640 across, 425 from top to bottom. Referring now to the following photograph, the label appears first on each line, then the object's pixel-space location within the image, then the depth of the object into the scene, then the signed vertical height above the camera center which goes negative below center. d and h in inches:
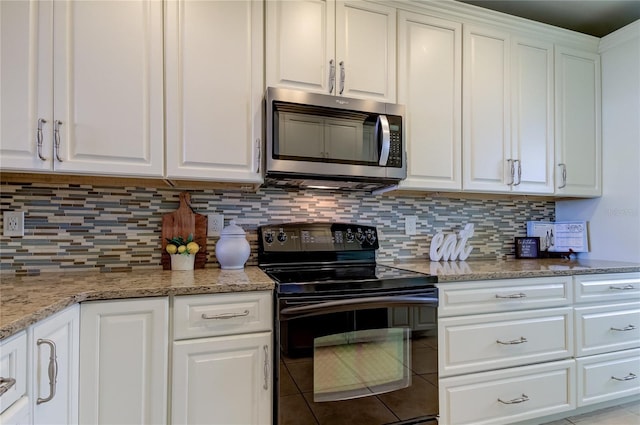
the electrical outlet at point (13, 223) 65.3 -1.9
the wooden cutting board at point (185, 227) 74.3 -2.9
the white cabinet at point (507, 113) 85.2 +25.7
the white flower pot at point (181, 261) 70.5 -9.7
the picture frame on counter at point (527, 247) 101.7 -9.4
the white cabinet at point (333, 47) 70.3 +34.9
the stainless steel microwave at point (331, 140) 68.0 +15.1
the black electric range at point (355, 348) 57.0 -23.5
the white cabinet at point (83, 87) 55.7 +21.3
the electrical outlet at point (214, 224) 77.2 -2.3
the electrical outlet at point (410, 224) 93.0 -2.6
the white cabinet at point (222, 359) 54.1 -23.2
